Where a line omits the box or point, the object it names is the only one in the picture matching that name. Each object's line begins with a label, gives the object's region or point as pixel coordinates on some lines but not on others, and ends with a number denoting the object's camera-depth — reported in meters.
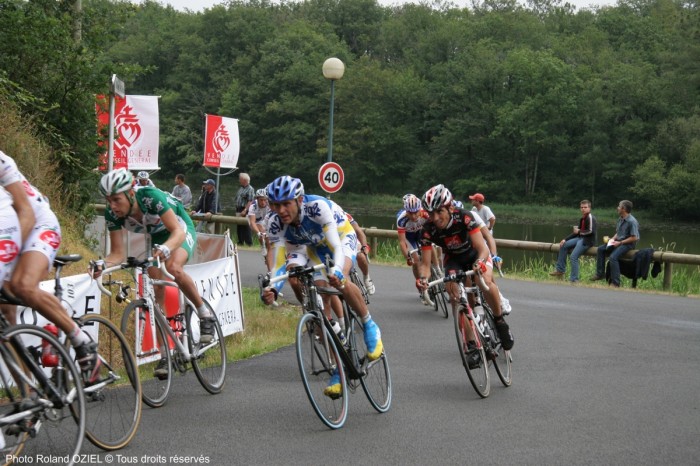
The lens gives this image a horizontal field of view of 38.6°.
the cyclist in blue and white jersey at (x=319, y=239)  7.46
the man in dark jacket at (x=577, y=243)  21.17
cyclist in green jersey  7.65
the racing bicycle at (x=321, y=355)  7.09
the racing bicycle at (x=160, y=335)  7.57
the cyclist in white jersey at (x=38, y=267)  5.70
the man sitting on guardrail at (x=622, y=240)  20.09
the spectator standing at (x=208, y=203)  27.01
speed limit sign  23.46
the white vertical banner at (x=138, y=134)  16.42
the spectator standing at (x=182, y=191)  25.53
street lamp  25.92
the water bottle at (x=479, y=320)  8.89
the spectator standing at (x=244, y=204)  25.16
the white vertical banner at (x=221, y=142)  26.44
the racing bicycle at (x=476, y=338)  8.66
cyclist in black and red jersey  9.19
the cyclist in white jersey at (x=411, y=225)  13.44
